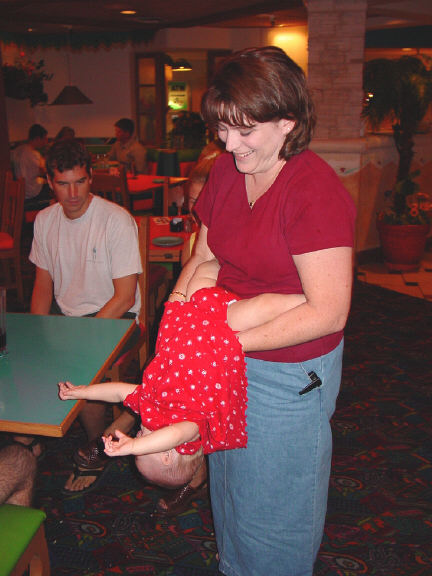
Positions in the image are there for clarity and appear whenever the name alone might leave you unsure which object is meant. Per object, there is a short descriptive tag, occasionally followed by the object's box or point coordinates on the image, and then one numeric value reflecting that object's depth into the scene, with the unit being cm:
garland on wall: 1054
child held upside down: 139
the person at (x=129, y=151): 793
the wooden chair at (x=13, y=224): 501
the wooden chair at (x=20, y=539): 144
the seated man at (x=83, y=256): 265
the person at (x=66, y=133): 869
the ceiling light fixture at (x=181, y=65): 1053
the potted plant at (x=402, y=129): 568
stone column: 556
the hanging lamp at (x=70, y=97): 919
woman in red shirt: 129
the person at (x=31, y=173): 720
